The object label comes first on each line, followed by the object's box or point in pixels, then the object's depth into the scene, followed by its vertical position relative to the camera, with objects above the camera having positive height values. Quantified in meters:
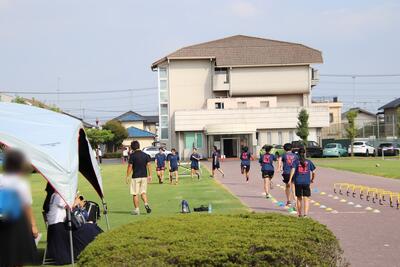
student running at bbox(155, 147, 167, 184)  28.98 -0.14
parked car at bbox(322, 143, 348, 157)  59.44 +0.54
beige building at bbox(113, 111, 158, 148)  99.12 +6.75
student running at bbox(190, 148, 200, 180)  30.90 -0.18
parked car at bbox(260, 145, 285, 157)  54.24 +0.82
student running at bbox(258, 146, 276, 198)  19.73 -0.25
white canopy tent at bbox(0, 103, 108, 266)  8.46 +0.34
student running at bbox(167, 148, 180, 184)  28.08 -0.16
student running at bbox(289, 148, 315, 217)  13.98 -0.54
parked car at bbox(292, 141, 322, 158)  58.94 +0.57
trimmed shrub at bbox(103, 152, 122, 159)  79.34 +0.95
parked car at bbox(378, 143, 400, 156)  59.81 +0.54
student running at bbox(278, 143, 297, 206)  16.67 -0.24
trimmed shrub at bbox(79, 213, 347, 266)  6.25 -0.93
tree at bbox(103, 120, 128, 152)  86.38 +4.49
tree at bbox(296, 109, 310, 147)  61.28 +3.28
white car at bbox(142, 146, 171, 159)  64.14 +1.22
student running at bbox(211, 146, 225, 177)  31.76 -0.08
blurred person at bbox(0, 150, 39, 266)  6.82 -0.55
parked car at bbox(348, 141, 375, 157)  61.81 +0.65
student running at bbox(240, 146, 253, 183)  26.30 -0.06
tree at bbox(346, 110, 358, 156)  62.34 +2.95
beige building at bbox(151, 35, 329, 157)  64.25 +7.66
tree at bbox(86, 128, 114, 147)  76.06 +3.46
